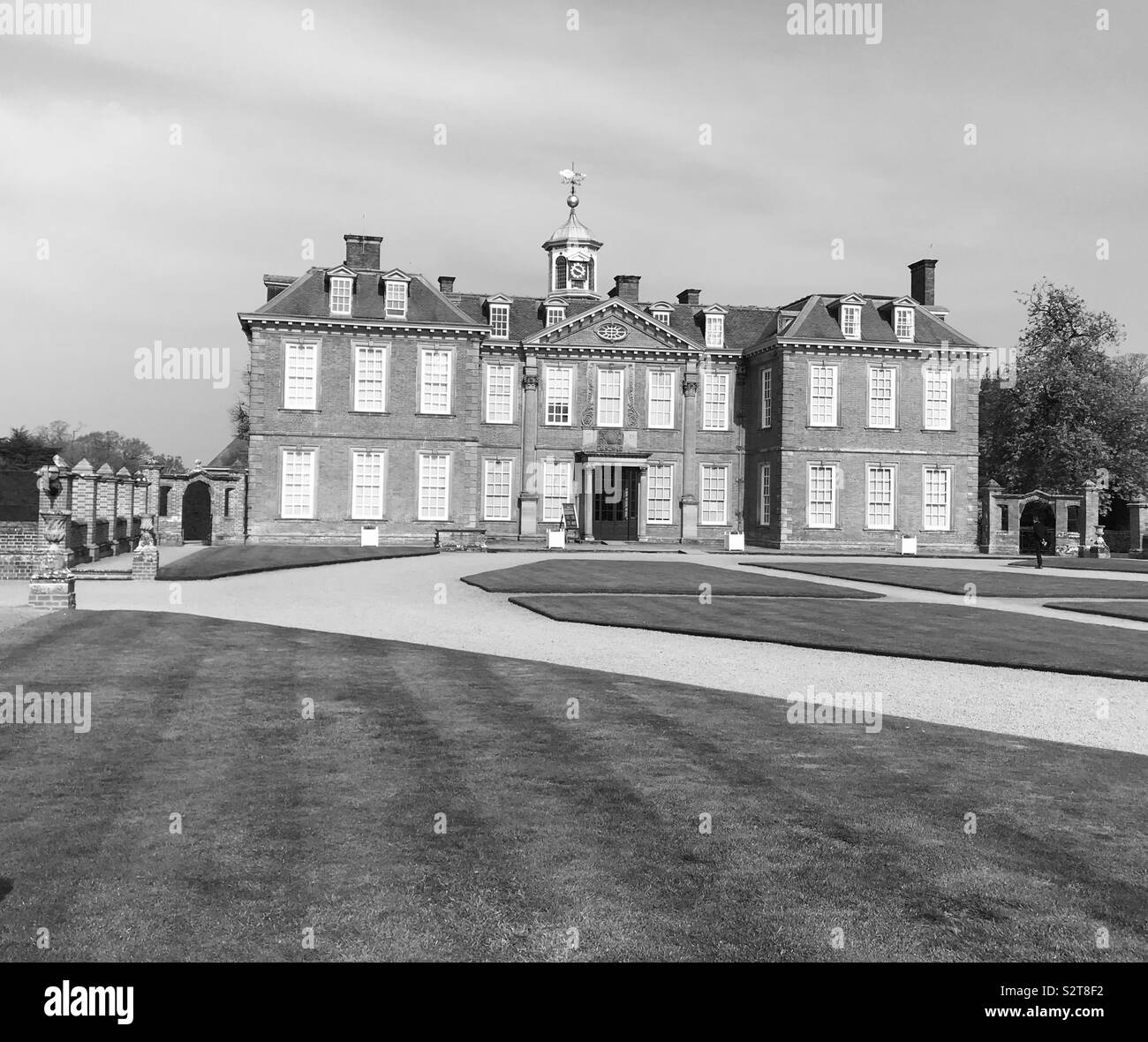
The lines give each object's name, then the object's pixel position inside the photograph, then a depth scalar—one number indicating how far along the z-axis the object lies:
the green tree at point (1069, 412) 57.34
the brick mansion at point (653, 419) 44.25
